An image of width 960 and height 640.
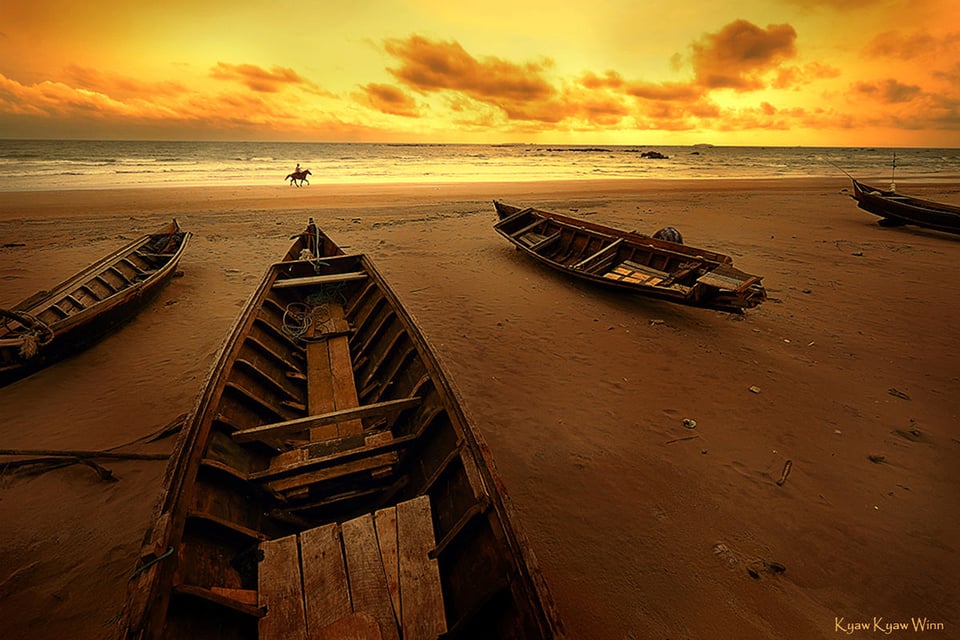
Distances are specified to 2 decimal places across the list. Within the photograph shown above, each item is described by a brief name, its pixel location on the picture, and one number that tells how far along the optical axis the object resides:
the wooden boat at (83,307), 5.66
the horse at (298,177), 29.56
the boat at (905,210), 13.68
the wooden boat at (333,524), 2.55
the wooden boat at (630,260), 7.17
